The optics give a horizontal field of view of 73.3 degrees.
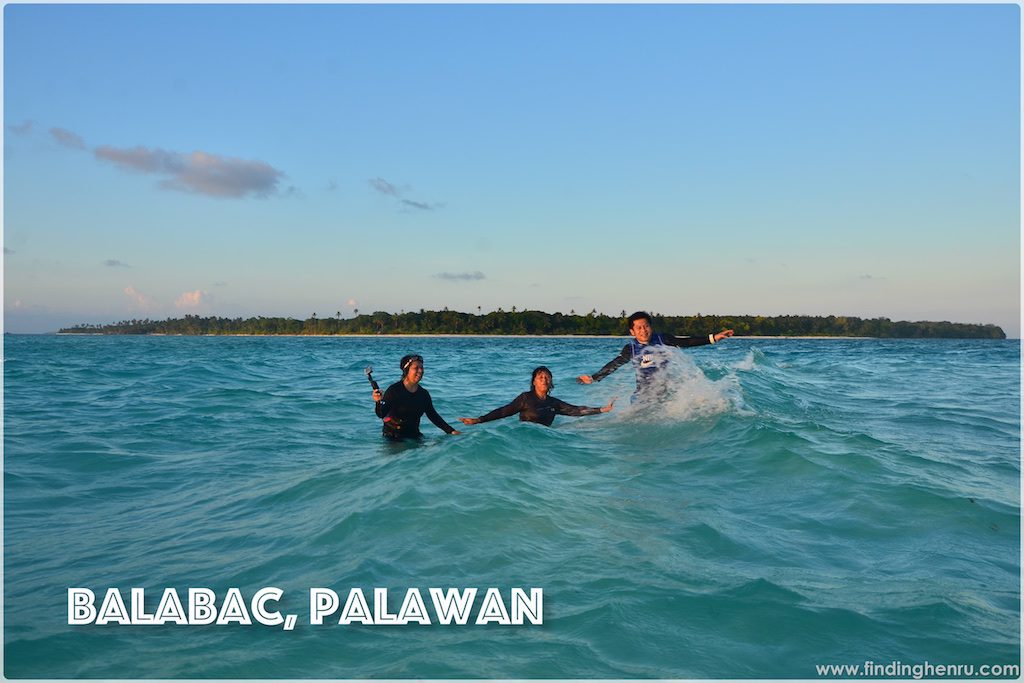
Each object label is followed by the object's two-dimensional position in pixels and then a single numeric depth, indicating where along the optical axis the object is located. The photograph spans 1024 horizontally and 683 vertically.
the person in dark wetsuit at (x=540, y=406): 12.16
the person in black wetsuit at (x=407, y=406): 10.59
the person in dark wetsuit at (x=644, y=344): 12.40
